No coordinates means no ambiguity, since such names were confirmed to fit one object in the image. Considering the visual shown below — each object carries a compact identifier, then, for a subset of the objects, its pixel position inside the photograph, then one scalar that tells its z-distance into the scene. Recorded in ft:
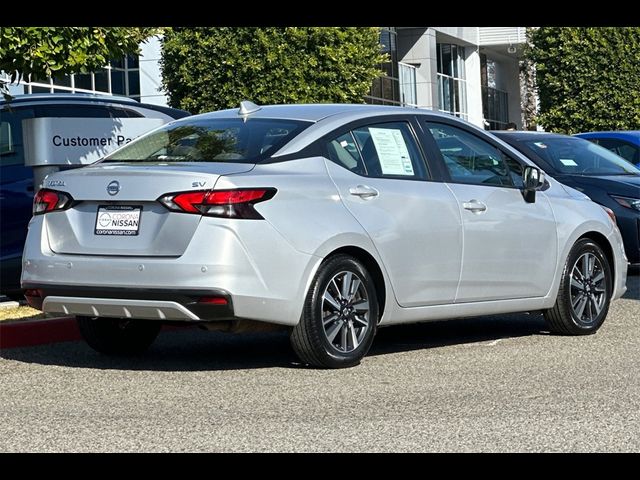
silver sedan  25.38
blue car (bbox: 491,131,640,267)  45.60
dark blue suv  36.47
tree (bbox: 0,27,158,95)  32.91
